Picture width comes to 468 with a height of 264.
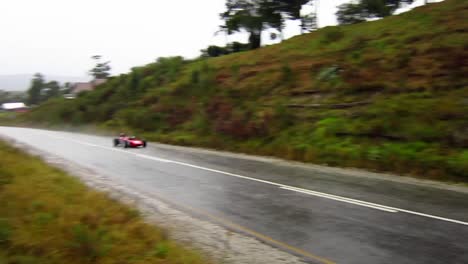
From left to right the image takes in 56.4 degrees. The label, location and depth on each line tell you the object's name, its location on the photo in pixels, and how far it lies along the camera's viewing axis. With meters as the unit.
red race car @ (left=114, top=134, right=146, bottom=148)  24.48
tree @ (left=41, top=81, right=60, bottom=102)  107.56
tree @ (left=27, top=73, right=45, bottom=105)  106.94
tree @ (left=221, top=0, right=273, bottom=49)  44.25
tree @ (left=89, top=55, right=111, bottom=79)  76.56
